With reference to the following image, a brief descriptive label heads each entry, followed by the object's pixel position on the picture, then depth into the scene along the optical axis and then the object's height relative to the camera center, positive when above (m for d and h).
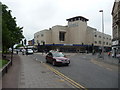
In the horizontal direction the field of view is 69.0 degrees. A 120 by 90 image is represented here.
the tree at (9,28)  9.81 +2.83
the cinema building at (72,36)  40.64 +4.56
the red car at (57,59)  8.93 -1.39
